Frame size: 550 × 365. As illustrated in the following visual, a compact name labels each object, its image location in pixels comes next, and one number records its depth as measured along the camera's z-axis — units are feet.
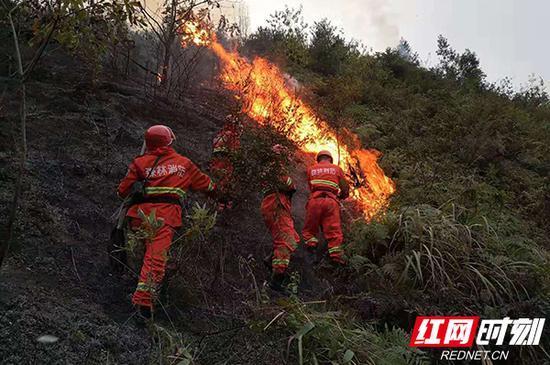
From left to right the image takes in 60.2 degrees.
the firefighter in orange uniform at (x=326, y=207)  23.70
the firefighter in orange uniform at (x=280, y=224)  20.74
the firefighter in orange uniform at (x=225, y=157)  18.71
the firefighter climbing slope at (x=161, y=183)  16.61
